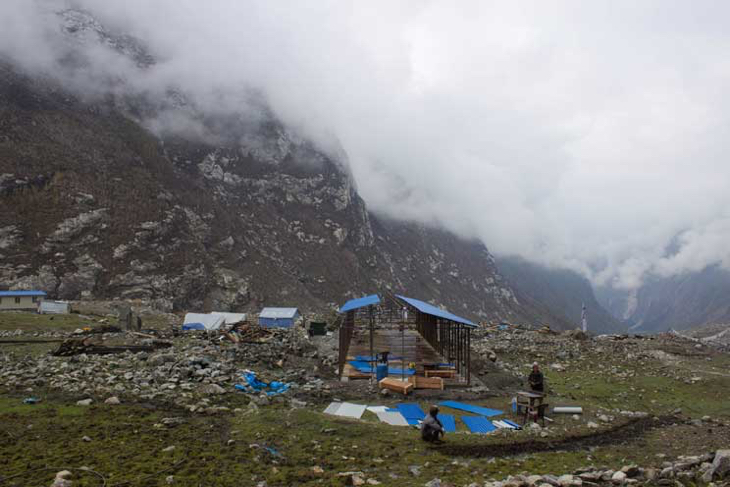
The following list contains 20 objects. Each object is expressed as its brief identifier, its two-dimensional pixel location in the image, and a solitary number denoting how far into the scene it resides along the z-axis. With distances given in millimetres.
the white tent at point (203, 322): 37094
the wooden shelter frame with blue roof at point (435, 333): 20438
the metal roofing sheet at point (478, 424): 12820
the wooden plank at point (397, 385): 16625
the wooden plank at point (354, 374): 19364
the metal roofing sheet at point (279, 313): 45188
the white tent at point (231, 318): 40712
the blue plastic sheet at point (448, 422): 12777
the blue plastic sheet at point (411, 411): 13766
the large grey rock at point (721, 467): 6934
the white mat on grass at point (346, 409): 13733
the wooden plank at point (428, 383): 17734
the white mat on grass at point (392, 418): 13102
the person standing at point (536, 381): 14891
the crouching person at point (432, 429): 10633
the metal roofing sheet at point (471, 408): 14750
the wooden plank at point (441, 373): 19219
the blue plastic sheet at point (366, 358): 23198
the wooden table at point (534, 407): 13625
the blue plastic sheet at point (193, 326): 36675
